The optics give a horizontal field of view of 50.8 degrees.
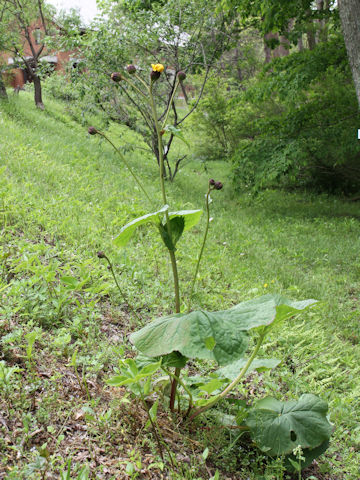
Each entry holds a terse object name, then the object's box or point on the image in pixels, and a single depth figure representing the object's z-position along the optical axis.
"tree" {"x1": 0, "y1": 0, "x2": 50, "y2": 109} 10.02
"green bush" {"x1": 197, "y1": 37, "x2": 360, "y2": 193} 6.96
